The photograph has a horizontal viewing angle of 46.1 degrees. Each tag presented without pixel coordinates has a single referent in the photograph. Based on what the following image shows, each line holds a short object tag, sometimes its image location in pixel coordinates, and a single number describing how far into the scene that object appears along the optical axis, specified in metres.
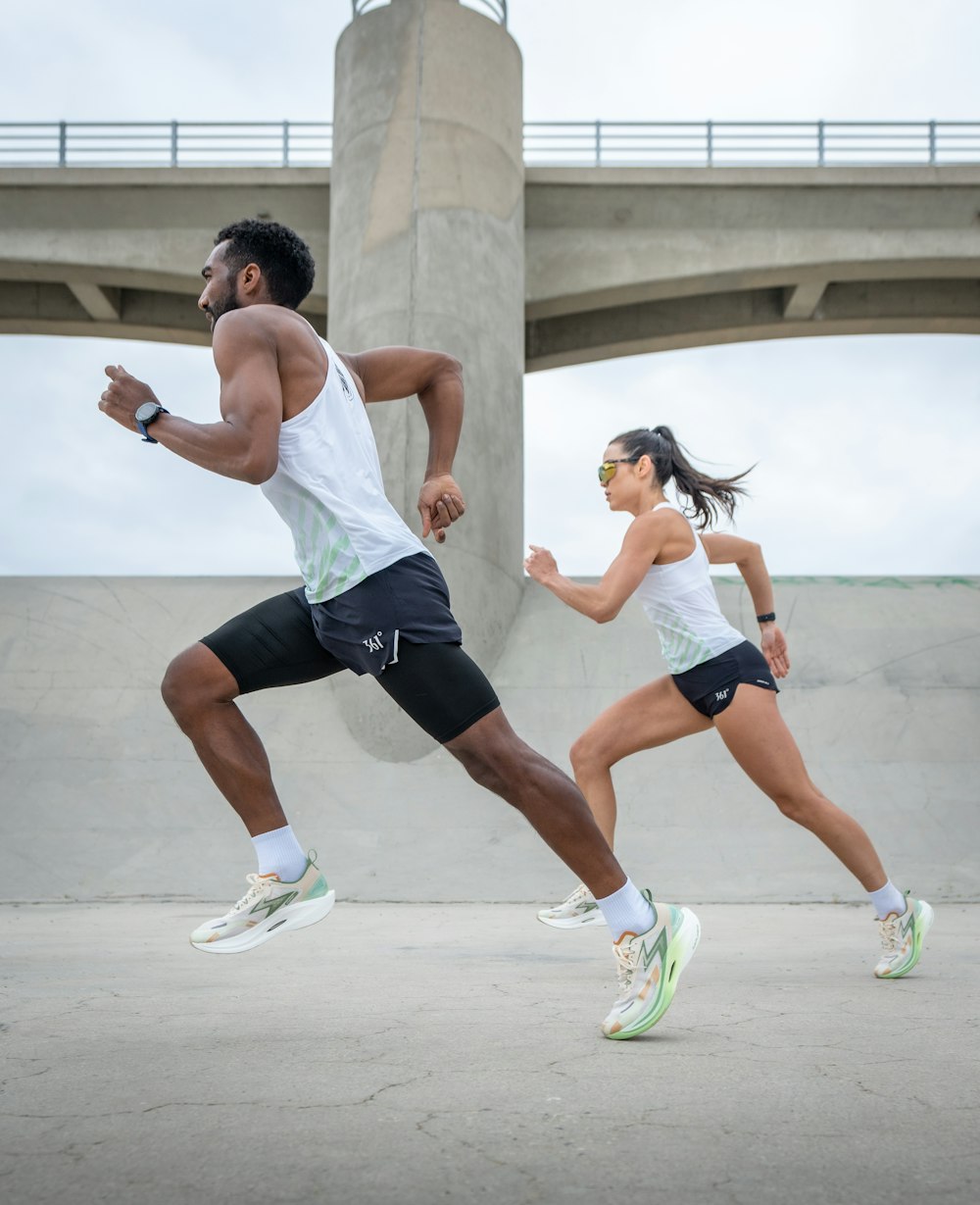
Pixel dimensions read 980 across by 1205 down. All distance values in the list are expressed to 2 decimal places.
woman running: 4.18
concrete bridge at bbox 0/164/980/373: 12.59
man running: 2.77
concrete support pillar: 10.29
